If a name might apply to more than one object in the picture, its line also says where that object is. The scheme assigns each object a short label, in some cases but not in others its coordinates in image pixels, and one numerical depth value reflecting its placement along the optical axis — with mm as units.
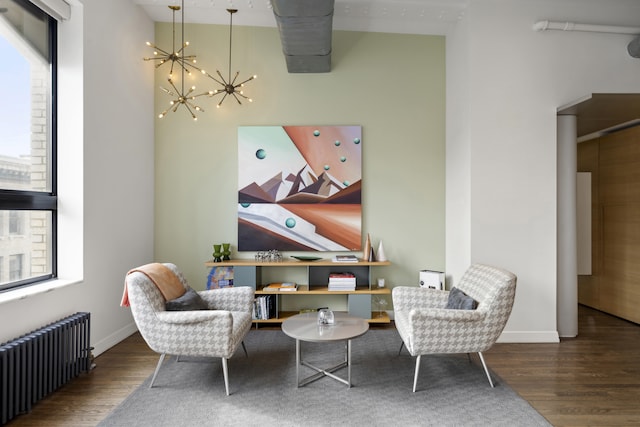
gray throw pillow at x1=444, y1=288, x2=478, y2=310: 2896
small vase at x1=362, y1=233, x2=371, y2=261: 4277
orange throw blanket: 2916
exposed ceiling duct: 3172
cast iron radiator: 2236
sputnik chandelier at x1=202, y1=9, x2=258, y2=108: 4277
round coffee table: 2668
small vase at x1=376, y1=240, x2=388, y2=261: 4309
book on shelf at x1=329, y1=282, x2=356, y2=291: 4164
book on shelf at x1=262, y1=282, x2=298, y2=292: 4102
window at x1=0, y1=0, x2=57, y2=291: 2686
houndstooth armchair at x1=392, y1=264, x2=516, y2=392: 2689
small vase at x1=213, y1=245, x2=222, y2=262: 4230
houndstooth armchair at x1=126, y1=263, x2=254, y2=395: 2639
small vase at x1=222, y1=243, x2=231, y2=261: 4301
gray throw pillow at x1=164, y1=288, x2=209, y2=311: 2898
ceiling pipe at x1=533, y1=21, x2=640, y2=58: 3689
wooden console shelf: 4109
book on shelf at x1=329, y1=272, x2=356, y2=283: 4164
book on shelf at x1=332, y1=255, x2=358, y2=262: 4242
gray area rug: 2338
